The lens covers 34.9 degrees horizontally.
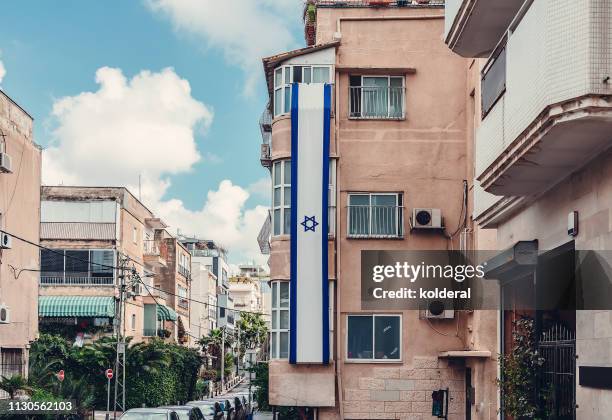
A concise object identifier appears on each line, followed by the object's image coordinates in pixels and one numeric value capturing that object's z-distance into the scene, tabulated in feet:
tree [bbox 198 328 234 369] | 272.51
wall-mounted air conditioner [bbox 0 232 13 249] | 88.22
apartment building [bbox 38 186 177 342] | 163.63
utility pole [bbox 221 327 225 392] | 262.71
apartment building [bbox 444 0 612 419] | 29.45
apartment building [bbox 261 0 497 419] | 74.23
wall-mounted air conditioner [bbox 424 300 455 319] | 74.28
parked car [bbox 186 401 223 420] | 113.60
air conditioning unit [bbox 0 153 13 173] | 86.84
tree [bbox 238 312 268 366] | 339.16
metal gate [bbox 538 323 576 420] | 38.96
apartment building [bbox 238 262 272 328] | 546.14
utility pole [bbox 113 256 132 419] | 127.34
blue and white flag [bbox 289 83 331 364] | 73.72
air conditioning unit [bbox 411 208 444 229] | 74.74
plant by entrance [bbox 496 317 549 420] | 41.34
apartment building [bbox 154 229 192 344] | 222.48
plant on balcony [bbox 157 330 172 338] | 200.85
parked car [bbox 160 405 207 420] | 87.56
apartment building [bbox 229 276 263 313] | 473.26
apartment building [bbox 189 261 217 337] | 289.74
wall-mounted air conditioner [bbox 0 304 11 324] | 86.33
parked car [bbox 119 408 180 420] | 79.42
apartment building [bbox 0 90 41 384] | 91.81
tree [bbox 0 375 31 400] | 85.97
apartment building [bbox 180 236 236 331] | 341.62
